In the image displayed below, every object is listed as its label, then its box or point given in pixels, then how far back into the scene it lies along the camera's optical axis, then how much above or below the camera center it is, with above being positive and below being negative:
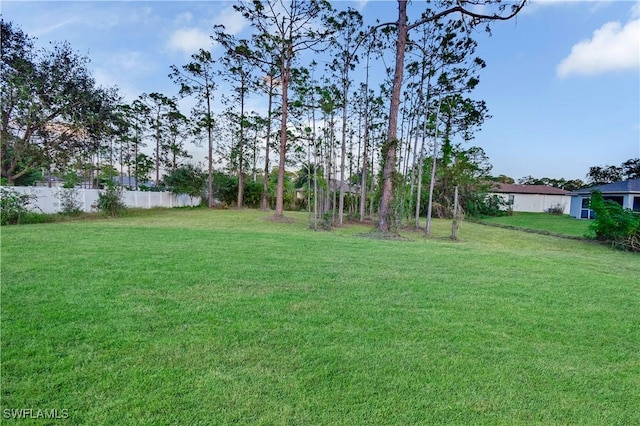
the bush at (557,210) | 27.14 -0.21
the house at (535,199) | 29.19 +0.75
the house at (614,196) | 17.45 +0.75
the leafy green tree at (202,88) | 18.39 +6.42
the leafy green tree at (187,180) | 20.14 +0.99
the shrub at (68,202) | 10.84 -0.31
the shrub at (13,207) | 8.37 -0.41
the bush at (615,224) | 8.04 -0.38
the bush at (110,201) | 11.66 -0.25
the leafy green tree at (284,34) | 12.37 +6.51
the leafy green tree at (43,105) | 10.31 +2.91
